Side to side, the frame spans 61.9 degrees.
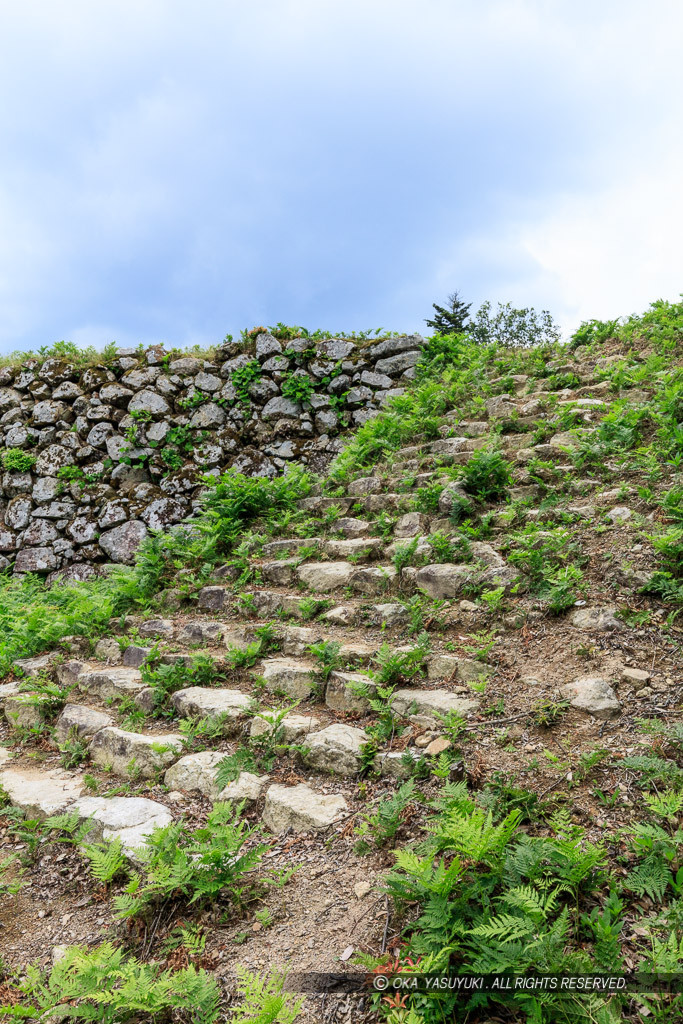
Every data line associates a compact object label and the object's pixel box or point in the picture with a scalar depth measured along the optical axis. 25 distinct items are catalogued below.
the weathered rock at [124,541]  10.71
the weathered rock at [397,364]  11.70
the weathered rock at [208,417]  11.56
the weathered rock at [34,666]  6.46
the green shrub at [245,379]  11.62
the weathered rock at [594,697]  3.22
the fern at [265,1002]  2.05
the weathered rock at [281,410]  11.52
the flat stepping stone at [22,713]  5.64
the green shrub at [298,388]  11.48
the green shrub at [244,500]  7.75
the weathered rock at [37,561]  11.05
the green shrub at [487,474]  6.27
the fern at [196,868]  2.94
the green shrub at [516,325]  36.22
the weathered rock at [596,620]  3.87
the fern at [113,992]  2.35
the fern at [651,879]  2.22
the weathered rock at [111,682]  5.55
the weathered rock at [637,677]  3.34
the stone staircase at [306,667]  3.77
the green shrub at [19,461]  11.73
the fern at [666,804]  2.41
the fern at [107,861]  3.19
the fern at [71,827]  3.76
